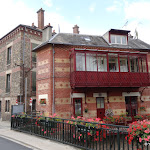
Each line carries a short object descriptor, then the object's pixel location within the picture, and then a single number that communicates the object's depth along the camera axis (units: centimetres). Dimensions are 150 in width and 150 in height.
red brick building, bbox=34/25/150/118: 1216
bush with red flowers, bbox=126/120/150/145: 494
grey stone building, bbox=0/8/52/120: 1672
